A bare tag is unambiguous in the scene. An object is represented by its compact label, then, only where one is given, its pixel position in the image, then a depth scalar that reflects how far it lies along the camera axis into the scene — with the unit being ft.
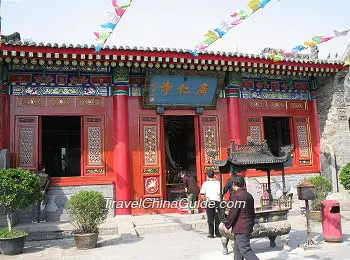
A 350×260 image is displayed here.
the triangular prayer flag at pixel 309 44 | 23.02
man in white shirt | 25.67
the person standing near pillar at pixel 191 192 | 31.99
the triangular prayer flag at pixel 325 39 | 22.25
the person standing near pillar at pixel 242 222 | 16.52
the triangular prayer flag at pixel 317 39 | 22.54
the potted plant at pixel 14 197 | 22.36
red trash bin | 22.56
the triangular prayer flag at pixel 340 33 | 21.63
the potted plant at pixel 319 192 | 30.59
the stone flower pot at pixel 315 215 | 29.94
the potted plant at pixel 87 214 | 23.18
